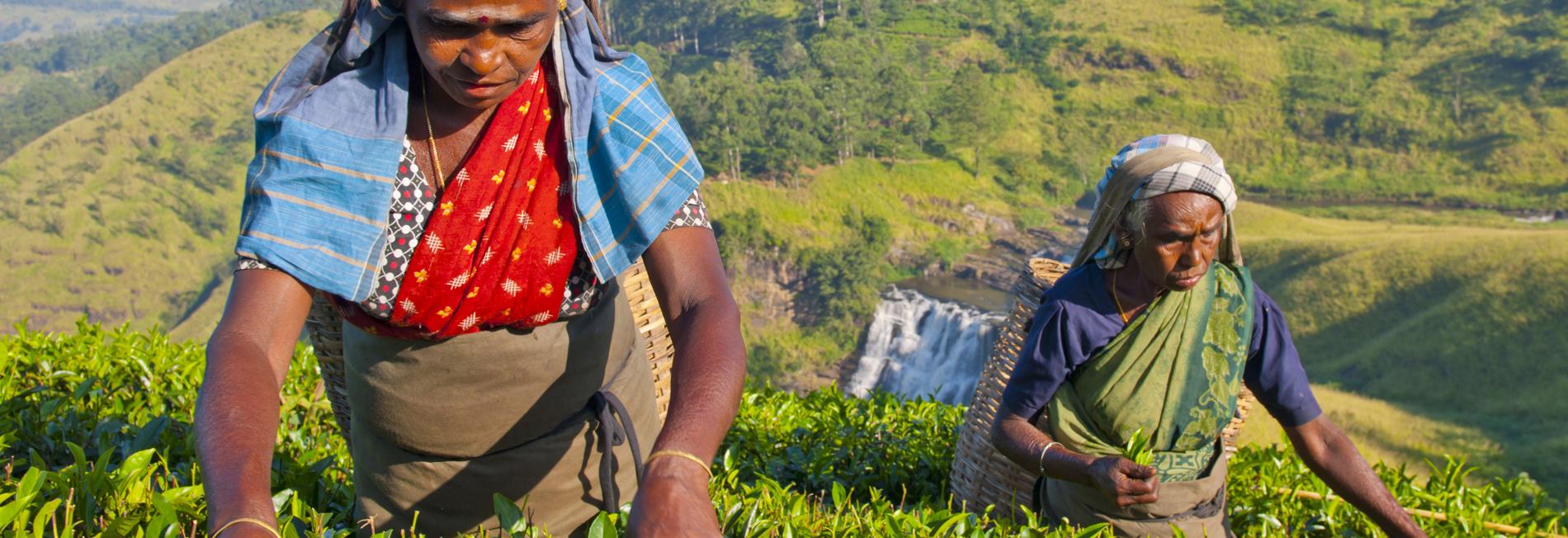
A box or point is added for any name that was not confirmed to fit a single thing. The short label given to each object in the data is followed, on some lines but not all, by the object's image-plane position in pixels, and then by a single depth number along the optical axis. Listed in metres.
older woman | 2.84
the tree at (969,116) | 53.44
